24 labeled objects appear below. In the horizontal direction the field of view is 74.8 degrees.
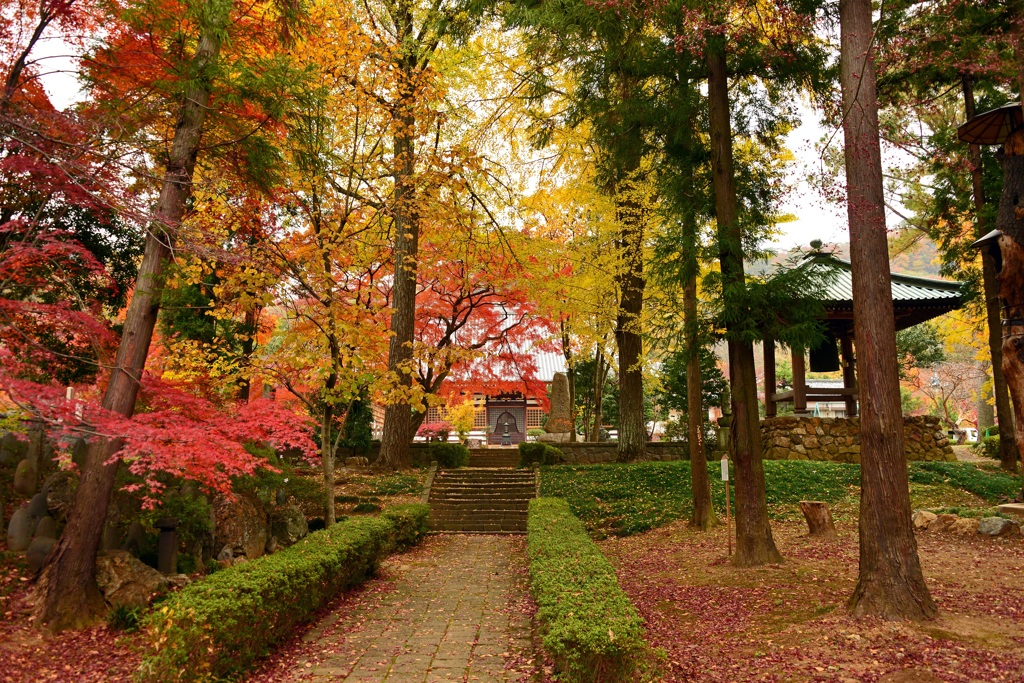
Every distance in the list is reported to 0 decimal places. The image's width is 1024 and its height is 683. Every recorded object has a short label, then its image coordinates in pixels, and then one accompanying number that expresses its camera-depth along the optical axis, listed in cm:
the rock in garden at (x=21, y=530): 715
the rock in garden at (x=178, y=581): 704
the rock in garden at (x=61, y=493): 751
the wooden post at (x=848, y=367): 1639
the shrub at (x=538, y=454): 1717
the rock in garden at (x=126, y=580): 646
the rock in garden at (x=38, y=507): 733
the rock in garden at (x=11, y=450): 876
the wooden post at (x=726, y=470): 812
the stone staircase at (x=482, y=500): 1370
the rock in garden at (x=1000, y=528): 879
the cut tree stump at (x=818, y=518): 954
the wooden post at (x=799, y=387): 1506
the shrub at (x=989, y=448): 1834
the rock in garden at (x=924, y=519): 969
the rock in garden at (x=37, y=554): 679
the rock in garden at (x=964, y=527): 914
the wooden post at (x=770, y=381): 1586
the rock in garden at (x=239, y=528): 855
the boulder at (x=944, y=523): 945
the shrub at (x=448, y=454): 1694
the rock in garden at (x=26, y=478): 830
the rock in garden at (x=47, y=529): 703
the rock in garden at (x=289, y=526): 970
